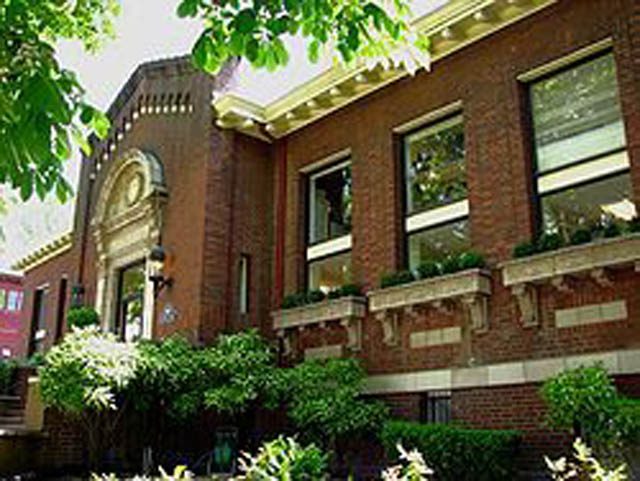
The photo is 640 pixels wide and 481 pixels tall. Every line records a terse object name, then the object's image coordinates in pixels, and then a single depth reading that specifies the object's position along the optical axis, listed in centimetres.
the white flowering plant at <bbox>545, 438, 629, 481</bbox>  299
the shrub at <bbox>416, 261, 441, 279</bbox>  1090
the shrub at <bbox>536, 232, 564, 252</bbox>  936
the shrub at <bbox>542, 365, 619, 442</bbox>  767
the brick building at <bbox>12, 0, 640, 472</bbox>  945
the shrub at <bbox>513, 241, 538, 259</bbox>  961
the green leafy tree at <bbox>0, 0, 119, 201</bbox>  309
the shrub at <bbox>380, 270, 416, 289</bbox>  1136
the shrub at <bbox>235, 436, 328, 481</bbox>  380
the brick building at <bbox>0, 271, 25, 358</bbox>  3925
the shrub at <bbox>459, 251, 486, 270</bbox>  1034
